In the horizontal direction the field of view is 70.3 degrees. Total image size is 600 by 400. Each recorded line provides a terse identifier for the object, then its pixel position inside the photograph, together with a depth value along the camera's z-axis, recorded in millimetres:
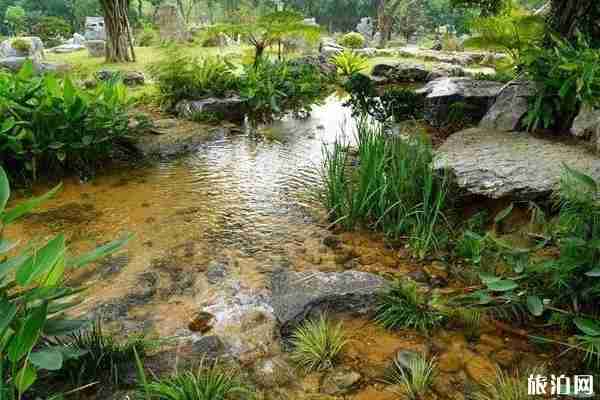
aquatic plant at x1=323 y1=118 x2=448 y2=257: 2928
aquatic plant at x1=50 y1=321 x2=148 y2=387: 1735
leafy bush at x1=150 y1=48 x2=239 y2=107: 7039
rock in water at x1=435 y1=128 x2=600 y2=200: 2934
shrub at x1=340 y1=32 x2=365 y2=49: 21375
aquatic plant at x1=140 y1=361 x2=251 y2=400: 1596
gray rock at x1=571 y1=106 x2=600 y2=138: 3617
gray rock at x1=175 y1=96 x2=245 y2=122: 6684
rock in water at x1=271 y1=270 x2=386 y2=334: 2248
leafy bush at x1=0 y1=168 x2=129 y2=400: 1309
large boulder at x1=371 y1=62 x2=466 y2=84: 11219
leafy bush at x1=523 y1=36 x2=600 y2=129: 3527
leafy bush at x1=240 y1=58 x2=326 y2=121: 7262
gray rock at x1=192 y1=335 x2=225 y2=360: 1981
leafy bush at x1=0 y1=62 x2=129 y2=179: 3857
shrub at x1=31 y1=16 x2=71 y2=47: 27269
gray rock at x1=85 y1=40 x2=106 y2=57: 14078
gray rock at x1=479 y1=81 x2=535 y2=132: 4484
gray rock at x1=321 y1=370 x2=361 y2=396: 1779
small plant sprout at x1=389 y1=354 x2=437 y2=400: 1719
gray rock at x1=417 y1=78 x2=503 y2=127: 5496
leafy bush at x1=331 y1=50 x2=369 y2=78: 12180
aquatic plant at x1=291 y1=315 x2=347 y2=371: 1920
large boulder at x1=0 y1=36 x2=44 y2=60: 15000
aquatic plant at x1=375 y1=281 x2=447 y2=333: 2119
